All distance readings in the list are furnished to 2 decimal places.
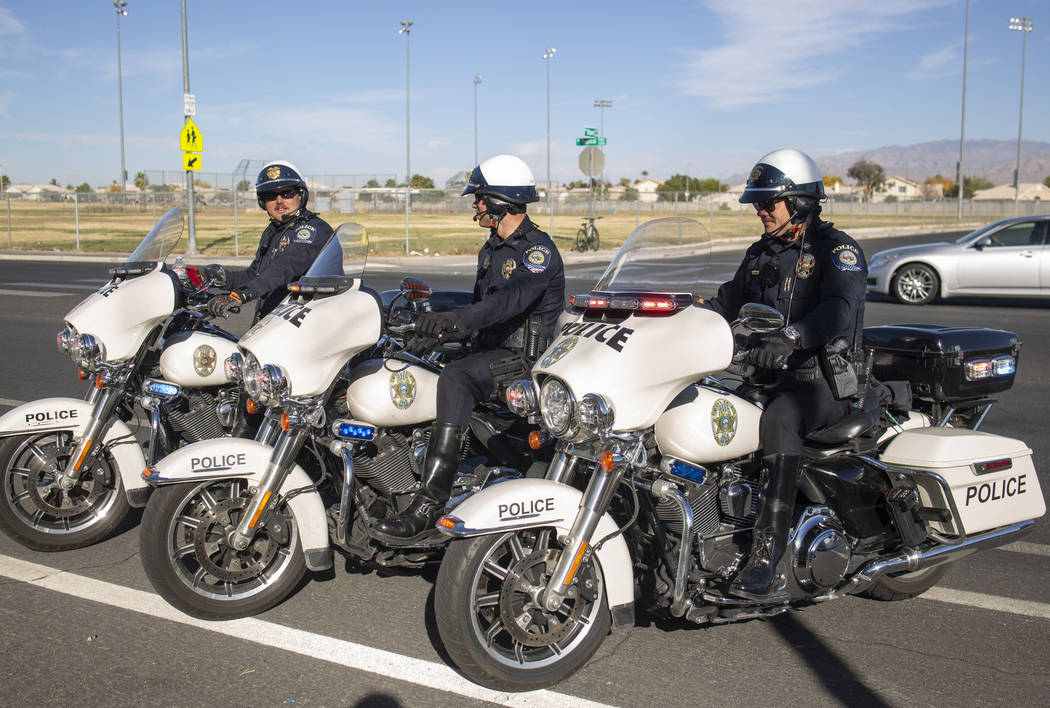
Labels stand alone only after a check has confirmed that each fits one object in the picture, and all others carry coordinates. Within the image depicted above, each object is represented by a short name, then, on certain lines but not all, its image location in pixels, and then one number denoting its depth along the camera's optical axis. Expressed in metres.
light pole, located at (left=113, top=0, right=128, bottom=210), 54.51
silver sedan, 15.41
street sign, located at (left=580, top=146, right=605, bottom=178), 27.97
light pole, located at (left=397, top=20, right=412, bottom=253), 47.25
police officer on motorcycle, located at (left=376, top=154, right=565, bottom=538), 4.21
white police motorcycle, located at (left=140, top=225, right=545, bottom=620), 3.91
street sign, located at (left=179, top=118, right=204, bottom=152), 23.05
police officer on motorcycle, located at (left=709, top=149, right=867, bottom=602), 3.68
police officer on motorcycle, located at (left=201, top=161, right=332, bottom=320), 5.59
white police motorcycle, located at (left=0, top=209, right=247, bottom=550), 4.75
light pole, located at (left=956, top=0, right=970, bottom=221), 50.25
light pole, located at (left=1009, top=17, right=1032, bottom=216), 53.69
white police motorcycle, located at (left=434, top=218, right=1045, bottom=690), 3.33
